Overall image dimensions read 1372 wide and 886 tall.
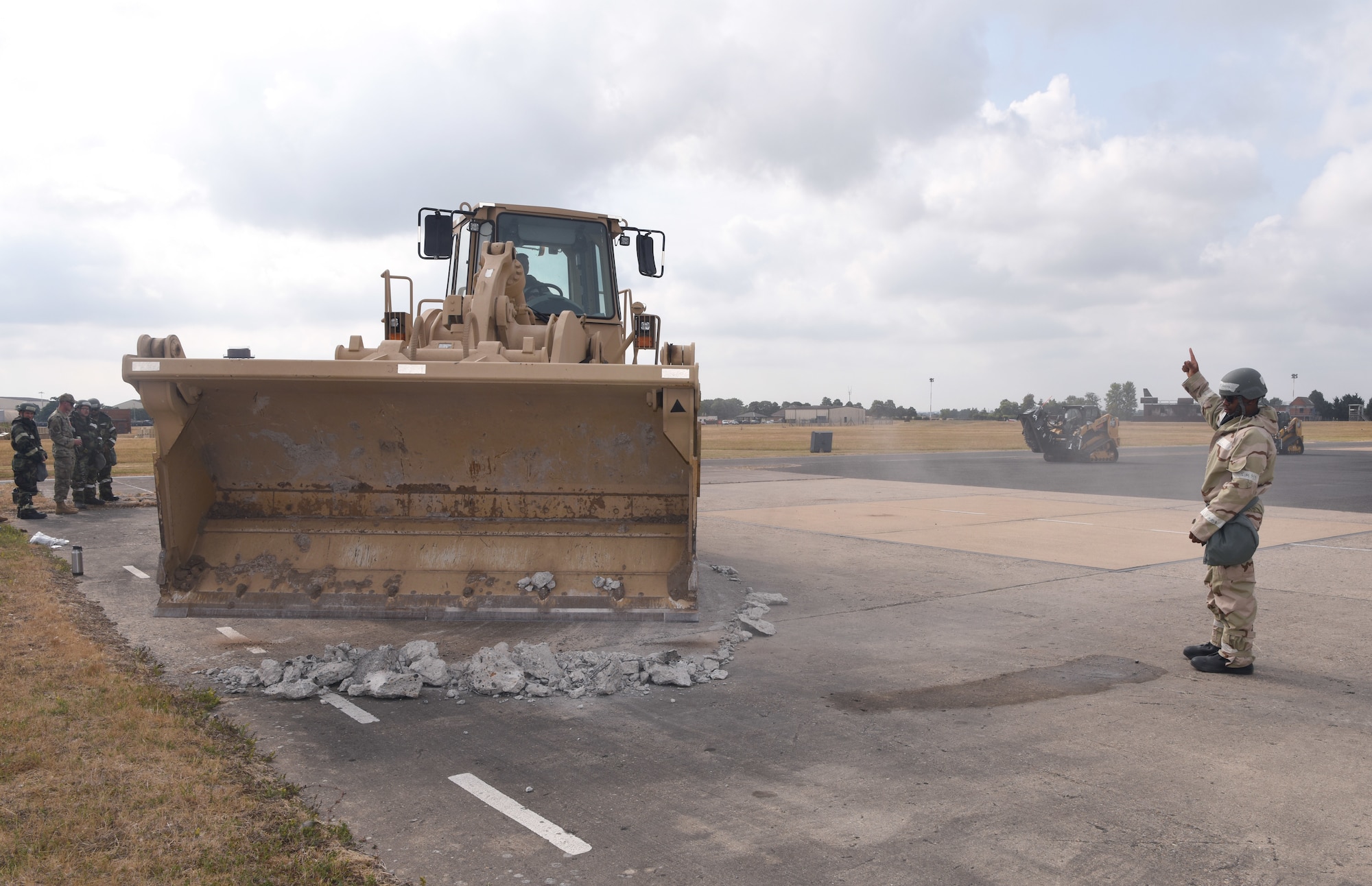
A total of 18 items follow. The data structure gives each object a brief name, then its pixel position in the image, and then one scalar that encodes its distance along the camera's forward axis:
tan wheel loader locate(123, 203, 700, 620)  5.94
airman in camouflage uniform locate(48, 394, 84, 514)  12.97
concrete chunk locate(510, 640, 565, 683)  5.07
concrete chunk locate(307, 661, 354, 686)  4.95
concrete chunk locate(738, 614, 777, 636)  6.42
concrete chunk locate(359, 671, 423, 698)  4.82
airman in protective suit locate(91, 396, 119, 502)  14.41
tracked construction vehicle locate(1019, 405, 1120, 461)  27.52
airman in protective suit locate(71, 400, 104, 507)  13.91
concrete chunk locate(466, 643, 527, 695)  4.92
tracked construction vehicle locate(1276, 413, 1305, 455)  32.56
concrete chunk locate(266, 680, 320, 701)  4.79
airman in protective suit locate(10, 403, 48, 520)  12.21
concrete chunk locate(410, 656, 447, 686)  4.99
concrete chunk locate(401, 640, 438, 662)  5.19
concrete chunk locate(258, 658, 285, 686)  4.93
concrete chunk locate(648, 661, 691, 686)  5.13
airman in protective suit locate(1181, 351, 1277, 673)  5.46
